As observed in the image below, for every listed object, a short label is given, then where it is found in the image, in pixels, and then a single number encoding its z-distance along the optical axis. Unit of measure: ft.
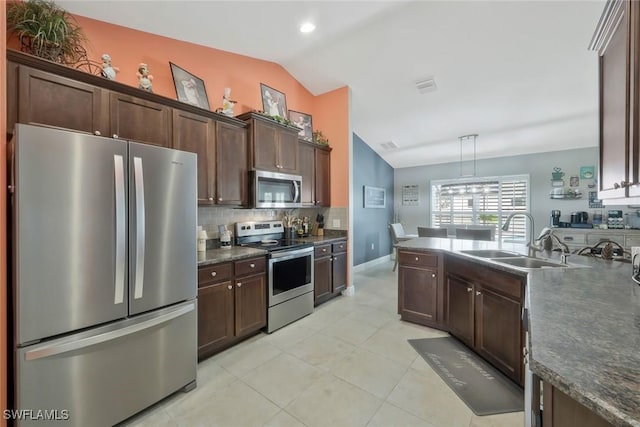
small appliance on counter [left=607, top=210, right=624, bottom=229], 15.49
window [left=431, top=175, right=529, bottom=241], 18.90
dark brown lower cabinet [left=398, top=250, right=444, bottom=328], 9.21
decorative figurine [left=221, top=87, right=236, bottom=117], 9.48
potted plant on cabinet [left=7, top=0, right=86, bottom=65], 5.57
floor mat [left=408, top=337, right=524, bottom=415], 5.75
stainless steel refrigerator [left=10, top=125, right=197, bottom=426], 4.16
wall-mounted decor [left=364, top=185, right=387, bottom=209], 19.07
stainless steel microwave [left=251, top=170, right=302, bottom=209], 9.94
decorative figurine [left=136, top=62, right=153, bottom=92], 7.24
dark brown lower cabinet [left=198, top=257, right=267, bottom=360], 7.29
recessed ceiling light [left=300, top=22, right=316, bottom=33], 9.12
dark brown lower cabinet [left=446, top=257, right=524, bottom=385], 6.18
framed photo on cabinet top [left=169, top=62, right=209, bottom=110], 8.73
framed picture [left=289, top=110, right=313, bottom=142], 13.06
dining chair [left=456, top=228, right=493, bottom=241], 16.20
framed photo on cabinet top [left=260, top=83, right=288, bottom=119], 11.81
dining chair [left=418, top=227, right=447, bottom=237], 16.58
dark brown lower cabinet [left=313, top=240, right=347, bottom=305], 11.36
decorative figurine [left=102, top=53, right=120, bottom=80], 6.51
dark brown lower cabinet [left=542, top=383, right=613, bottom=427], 2.06
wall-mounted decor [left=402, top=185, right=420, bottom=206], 22.95
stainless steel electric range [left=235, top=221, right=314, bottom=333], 9.17
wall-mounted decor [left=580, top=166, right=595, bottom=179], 16.43
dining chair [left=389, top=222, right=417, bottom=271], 18.65
